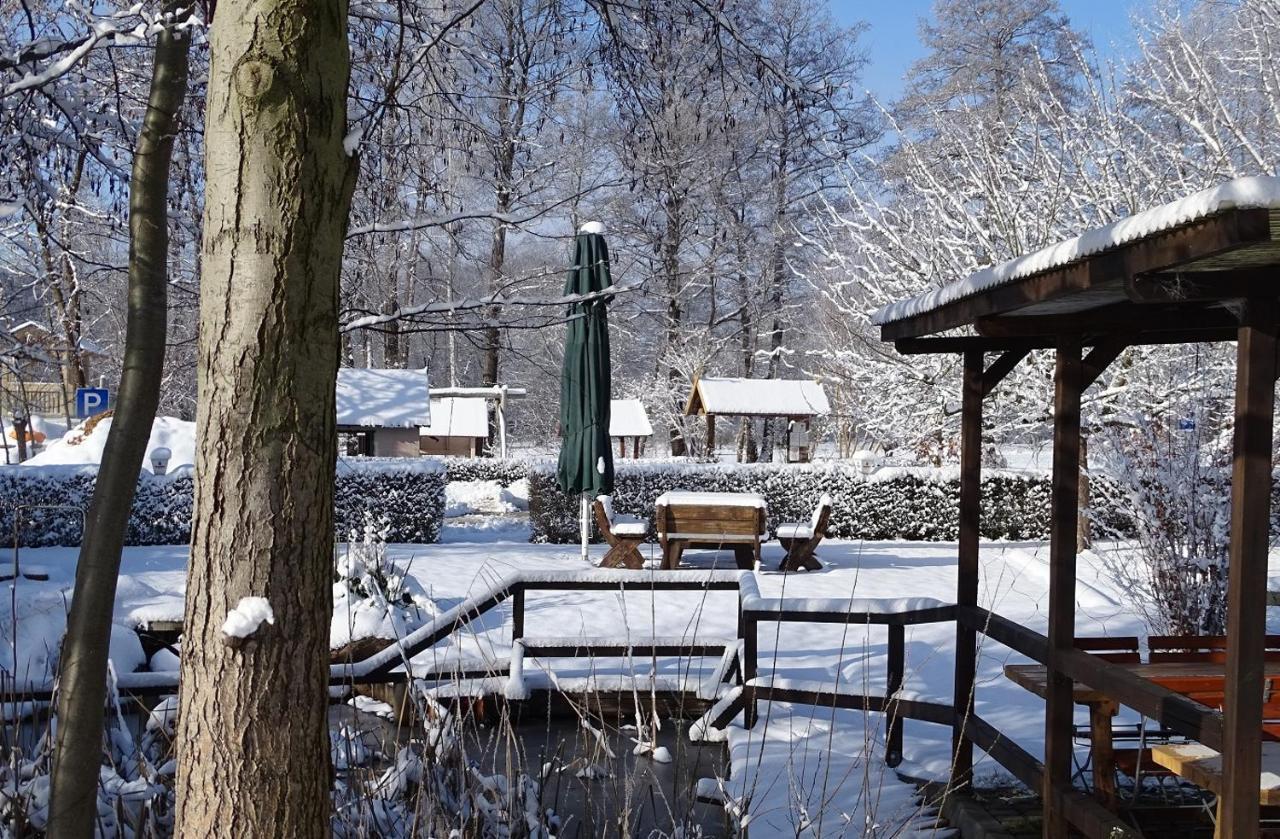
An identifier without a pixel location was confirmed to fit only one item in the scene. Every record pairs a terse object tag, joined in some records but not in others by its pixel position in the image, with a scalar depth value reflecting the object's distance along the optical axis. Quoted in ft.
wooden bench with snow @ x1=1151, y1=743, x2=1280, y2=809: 9.55
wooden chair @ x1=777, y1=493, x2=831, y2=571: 35.50
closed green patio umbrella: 35.86
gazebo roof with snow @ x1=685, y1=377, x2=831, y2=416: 71.97
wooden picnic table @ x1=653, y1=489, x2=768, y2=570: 35.29
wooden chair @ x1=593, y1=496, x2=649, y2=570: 34.88
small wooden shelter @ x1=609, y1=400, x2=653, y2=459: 84.94
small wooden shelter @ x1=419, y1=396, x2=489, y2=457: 98.02
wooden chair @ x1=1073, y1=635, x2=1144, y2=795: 13.83
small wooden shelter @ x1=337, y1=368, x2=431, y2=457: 57.62
